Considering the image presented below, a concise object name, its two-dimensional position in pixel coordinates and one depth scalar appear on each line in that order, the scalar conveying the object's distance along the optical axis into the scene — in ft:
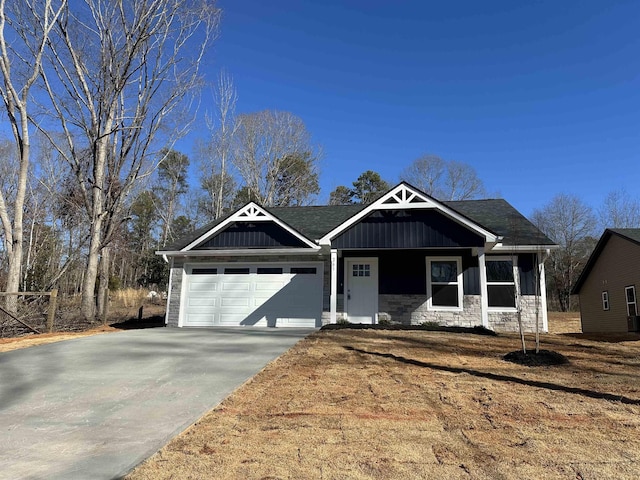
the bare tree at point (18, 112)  41.96
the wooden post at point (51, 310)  36.98
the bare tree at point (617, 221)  116.26
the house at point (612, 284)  52.21
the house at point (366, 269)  38.29
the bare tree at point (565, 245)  115.65
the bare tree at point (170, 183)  116.67
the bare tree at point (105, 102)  51.96
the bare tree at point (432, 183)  108.47
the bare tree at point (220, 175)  90.17
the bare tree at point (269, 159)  94.17
